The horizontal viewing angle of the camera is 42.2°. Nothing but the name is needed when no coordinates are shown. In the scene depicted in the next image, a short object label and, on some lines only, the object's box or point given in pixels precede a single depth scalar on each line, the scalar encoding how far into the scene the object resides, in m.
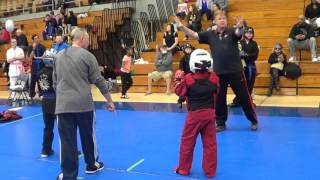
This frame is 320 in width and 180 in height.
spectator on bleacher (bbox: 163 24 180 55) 12.40
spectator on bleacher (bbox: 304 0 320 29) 11.84
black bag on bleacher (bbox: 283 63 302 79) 10.33
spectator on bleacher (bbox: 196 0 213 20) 13.53
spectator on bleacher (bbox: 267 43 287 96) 10.30
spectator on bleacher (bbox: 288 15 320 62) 10.70
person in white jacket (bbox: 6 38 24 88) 11.57
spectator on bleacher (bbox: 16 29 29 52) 14.95
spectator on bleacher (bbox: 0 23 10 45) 16.09
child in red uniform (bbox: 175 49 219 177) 4.75
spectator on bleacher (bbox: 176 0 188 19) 14.02
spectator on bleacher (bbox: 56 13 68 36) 16.00
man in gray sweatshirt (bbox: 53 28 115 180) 4.40
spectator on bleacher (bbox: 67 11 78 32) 16.06
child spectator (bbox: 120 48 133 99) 11.38
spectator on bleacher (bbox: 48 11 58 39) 16.80
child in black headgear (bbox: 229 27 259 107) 9.24
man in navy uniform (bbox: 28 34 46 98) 9.02
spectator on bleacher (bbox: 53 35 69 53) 6.12
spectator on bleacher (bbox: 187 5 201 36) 12.86
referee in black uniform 6.35
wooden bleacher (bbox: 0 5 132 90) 15.37
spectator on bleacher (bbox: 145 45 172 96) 11.66
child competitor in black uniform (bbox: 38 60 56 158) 5.45
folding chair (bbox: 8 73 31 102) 11.20
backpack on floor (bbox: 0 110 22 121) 8.57
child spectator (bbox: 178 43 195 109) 9.88
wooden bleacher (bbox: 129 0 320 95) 10.43
